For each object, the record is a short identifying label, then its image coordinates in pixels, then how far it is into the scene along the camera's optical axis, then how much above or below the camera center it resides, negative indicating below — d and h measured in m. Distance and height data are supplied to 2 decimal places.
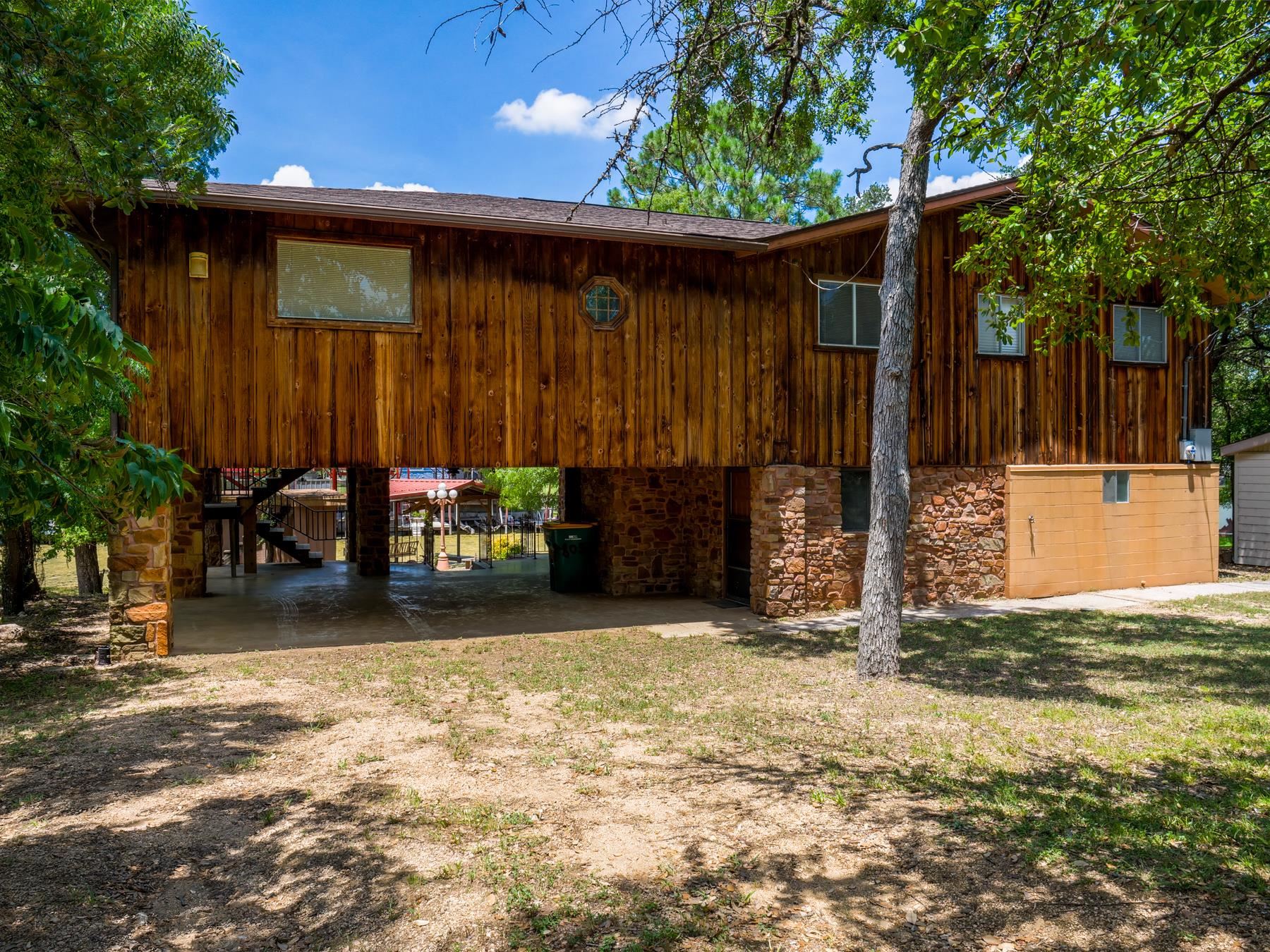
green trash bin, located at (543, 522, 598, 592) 13.91 -1.24
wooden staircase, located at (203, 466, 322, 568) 16.33 -0.51
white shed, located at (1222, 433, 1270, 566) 16.95 -0.57
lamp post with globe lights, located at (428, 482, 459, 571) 20.00 -0.38
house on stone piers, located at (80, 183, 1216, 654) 8.73 +1.14
